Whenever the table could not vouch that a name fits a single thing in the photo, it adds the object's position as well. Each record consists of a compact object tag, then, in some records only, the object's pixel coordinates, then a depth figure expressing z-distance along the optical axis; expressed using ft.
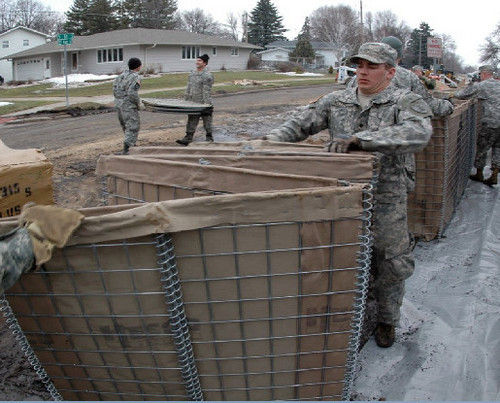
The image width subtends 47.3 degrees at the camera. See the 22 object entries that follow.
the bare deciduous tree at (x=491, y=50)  184.76
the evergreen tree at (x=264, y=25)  251.39
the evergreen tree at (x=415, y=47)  219.61
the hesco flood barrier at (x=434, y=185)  17.08
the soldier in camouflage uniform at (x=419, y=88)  16.19
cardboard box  10.68
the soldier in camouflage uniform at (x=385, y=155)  10.27
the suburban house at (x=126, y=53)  141.49
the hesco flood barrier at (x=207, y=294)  6.35
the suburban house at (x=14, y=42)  182.09
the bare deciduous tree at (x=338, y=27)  231.24
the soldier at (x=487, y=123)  25.12
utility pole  180.00
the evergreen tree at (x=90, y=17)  192.95
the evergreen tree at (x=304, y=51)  209.36
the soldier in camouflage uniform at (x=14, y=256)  5.55
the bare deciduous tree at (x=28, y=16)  259.39
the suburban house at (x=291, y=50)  231.71
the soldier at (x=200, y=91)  33.40
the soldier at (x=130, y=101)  31.32
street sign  56.39
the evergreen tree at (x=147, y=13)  204.52
